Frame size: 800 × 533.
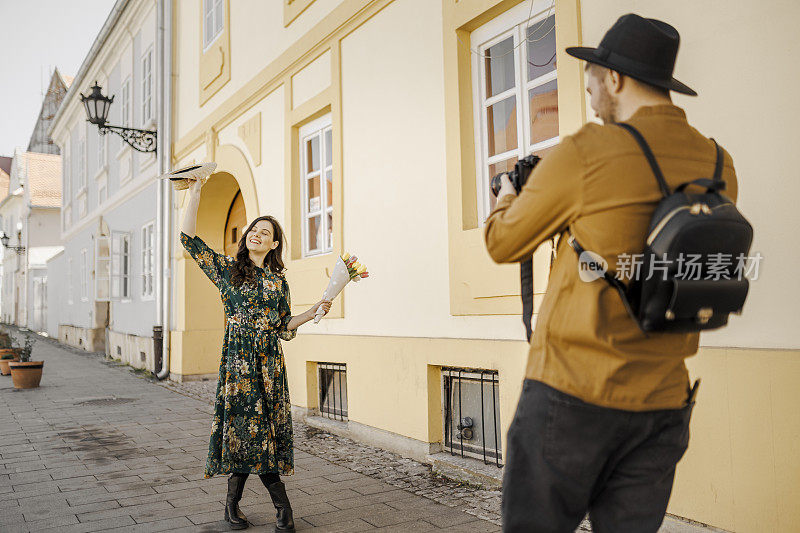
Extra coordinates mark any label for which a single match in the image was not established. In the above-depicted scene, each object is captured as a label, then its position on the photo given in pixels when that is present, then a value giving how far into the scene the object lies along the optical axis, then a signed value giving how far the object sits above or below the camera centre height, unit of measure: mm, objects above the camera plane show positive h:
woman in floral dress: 3676 -386
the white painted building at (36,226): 31656 +4026
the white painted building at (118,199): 13039 +2615
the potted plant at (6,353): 12430 -876
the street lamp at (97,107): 11320 +3479
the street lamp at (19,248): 30297 +2872
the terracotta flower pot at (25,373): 10531 -1067
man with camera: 1526 -105
